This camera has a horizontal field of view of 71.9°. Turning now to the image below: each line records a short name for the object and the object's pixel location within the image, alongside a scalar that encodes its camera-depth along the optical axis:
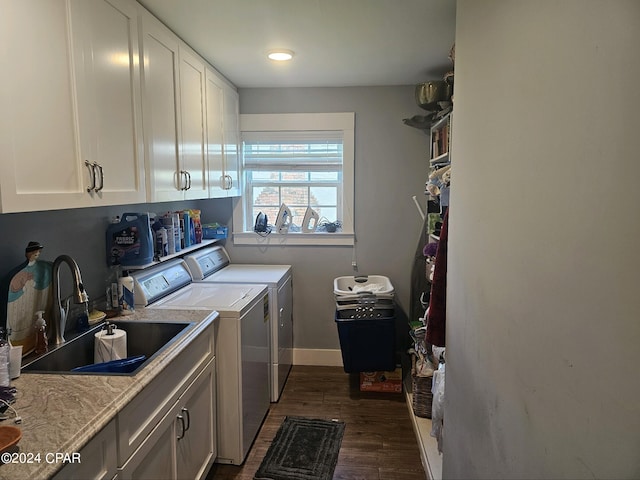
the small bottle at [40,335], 1.64
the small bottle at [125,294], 2.21
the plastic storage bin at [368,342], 3.08
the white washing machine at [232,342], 2.31
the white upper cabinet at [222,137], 2.92
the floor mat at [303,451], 2.37
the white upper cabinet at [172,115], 2.03
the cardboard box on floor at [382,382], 3.28
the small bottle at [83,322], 1.92
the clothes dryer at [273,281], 3.06
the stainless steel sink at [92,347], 1.58
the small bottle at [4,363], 1.31
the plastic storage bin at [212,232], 3.48
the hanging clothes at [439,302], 1.93
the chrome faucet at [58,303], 1.67
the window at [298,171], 3.59
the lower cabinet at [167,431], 1.26
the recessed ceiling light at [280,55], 2.61
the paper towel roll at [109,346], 1.80
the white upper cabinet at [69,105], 1.23
